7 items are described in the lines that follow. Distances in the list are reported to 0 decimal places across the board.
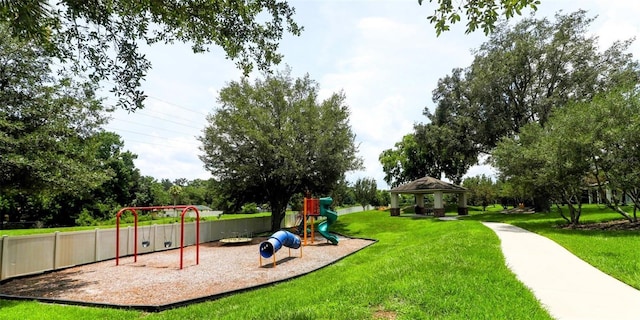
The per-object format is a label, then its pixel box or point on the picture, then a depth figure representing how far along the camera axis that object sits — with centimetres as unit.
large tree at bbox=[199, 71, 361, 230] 2100
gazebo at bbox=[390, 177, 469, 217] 2939
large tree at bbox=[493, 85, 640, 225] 1343
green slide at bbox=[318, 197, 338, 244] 1704
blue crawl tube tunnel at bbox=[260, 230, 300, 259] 1197
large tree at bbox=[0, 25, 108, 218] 884
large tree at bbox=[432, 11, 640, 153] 2586
